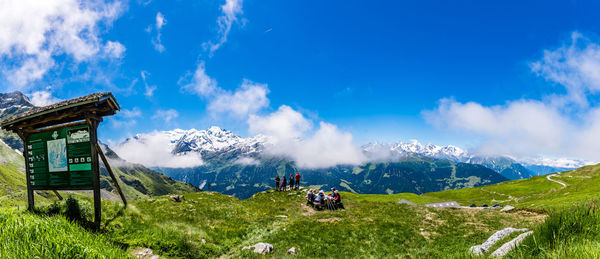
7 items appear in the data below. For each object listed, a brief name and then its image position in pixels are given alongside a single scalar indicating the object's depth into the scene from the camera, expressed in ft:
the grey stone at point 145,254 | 38.93
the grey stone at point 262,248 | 49.68
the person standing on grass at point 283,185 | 157.42
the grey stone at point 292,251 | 51.42
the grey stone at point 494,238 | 40.22
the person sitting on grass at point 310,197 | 116.72
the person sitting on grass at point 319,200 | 108.68
